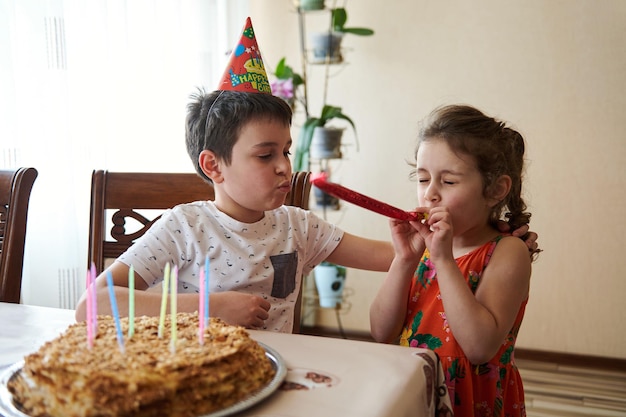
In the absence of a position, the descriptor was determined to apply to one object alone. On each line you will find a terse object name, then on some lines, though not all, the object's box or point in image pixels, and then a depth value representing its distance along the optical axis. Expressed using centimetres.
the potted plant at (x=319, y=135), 296
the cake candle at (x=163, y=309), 77
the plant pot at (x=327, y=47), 306
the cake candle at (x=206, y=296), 80
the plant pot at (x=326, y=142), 299
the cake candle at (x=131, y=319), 76
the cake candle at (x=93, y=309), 75
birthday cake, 62
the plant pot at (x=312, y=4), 302
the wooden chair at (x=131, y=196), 145
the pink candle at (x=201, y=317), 75
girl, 114
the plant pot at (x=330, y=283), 310
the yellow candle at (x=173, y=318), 72
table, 70
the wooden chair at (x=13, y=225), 134
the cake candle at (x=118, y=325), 72
